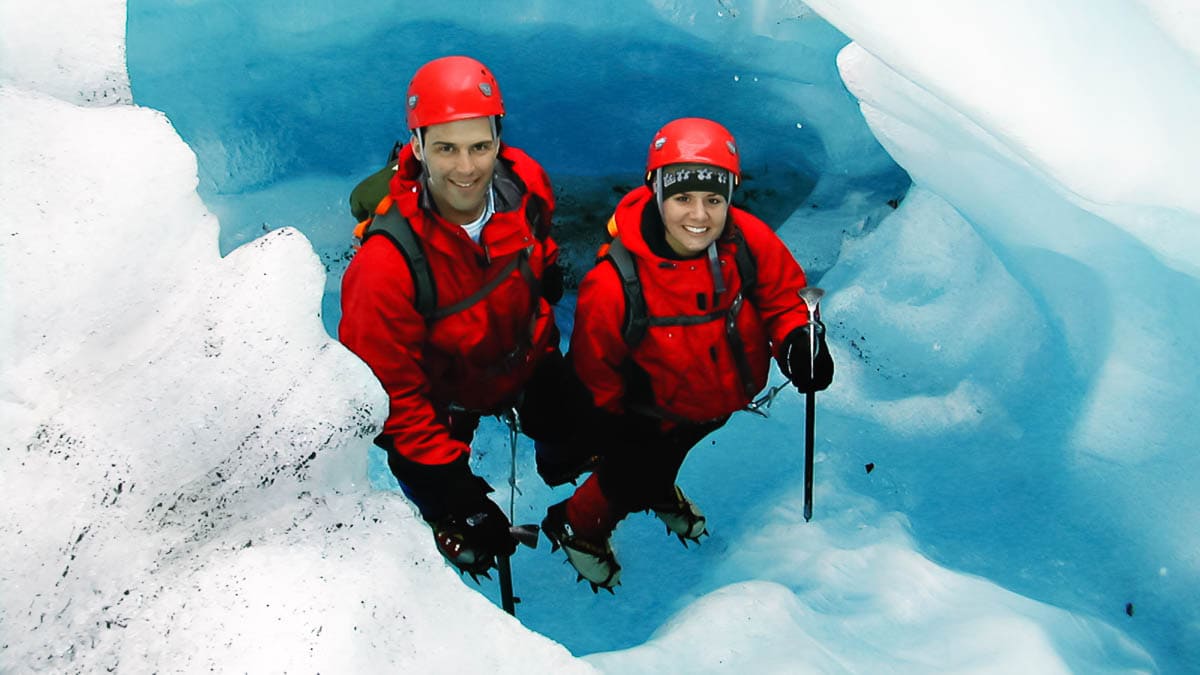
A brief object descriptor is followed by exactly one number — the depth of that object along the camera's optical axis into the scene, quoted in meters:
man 1.83
